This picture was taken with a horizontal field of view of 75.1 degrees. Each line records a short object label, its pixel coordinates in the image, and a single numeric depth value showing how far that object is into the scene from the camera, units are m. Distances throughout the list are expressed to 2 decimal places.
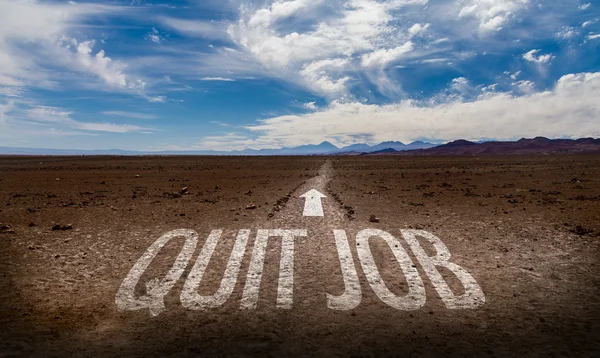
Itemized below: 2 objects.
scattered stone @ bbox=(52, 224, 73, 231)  12.12
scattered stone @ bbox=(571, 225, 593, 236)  11.45
